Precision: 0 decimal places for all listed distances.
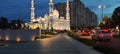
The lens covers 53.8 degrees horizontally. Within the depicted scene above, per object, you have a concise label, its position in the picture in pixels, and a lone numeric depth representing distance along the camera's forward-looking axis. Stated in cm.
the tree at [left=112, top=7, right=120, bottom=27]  3688
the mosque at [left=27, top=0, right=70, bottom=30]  6093
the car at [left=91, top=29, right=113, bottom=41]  1519
